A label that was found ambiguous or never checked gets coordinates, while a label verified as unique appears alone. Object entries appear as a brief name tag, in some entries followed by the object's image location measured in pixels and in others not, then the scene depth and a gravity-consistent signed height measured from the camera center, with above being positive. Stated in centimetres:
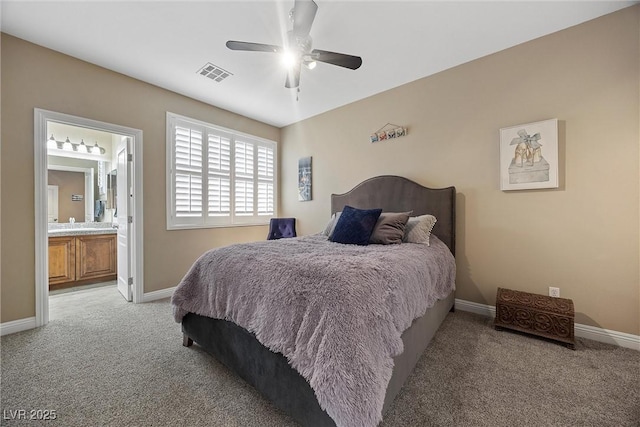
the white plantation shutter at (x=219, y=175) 387 +61
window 350 +59
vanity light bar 410 +116
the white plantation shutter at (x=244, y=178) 422 +61
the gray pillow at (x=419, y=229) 252 -17
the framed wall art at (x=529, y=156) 233 +55
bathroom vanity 370 -66
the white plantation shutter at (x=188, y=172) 351 +59
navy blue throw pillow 253 -15
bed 107 -78
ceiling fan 168 +128
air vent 287 +168
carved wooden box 204 -89
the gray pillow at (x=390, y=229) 248 -17
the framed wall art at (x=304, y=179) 439 +60
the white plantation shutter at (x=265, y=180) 458 +61
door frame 246 +13
